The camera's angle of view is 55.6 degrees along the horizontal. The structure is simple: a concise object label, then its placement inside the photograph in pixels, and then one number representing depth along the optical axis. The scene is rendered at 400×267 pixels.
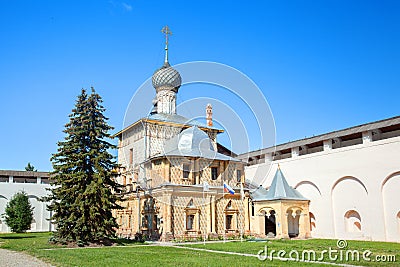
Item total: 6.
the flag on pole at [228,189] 23.27
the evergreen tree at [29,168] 55.62
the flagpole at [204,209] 23.90
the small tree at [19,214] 33.09
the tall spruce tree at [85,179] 20.23
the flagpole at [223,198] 25.02
